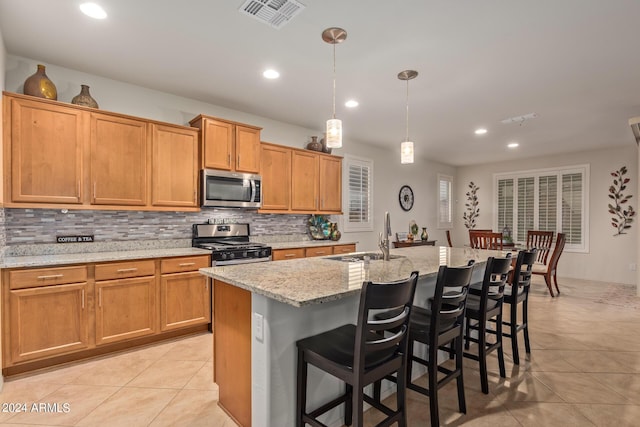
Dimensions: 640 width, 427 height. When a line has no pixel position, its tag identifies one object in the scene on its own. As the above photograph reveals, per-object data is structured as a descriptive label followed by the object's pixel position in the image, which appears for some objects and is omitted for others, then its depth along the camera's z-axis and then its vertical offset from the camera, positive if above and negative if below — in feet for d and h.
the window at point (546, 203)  21.52 +0.62
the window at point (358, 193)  18.62 +1.05
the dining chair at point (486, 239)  17.63 -1.56
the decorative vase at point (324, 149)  16.39 +3.16
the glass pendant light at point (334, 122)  7.88 +2.24
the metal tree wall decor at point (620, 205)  19.85 +0.39
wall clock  22.36 +0.96
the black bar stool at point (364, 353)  4.71 -2.29
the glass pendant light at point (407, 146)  10.06 +2.07
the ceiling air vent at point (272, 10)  6.87 +4.38
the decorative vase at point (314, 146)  16.07 +3.22
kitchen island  5.38 -2.07
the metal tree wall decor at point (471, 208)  26.81 +0.26
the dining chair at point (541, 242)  18.37 -1.81
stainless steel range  11.42 -1.28
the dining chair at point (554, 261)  16.96 -2.63
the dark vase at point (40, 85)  9.02 +3.49
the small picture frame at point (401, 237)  21.57 -1.75
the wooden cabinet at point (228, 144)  11.87 +2.54
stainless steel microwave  11.91 +0.83
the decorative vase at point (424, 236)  21.57 -1.66
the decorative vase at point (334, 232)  16.43 -1.10
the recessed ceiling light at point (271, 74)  10.11 +4.33
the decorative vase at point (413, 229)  21.66 -1.20
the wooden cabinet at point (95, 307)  8.06 -2.75
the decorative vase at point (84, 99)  9.78 +3.38
